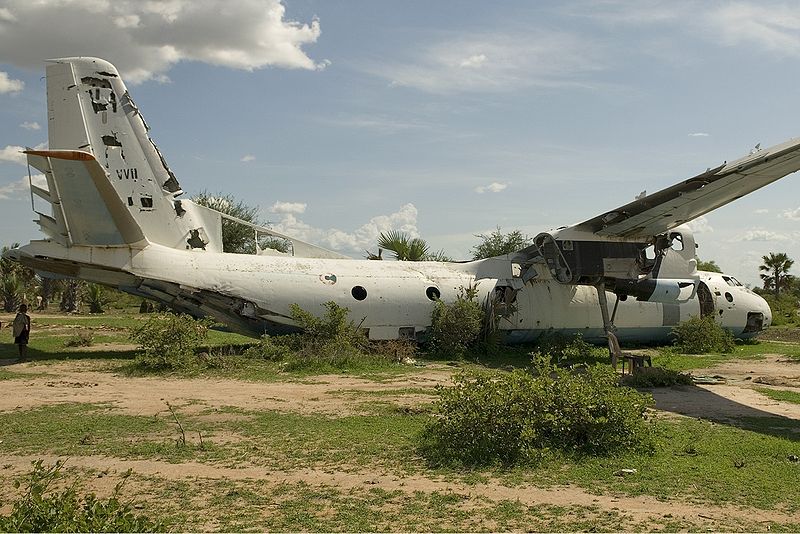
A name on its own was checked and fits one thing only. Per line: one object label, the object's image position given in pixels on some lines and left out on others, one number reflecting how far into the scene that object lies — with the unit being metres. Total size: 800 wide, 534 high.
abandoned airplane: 15.55
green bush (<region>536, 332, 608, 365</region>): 18.88
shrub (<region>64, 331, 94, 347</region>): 20.47
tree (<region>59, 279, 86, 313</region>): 38.44
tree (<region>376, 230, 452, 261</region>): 24.84
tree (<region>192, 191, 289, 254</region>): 37.38
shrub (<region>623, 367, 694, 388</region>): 13.95
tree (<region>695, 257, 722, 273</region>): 38.24
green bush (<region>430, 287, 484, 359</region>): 18.88
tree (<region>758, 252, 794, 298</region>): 55.09
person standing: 16.69
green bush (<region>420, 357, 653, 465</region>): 7.94
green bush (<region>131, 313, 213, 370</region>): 15.54
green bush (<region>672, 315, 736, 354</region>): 21.11
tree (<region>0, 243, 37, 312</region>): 37.47
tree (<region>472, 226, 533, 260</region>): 35.56
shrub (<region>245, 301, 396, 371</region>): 16.72
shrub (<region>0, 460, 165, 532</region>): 4.53
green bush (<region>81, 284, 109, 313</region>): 39.91
